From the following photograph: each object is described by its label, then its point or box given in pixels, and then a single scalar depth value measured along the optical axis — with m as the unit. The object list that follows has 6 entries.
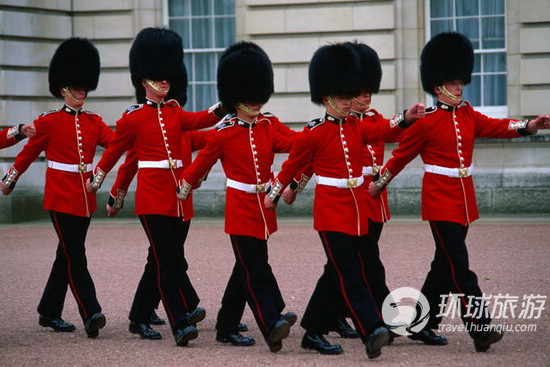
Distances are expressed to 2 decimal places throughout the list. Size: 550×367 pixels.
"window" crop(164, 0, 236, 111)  26.91
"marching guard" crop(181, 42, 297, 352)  11.29
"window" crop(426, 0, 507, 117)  25.31
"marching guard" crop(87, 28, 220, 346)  11.82
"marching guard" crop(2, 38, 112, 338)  12.47
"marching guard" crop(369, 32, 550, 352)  11.07
